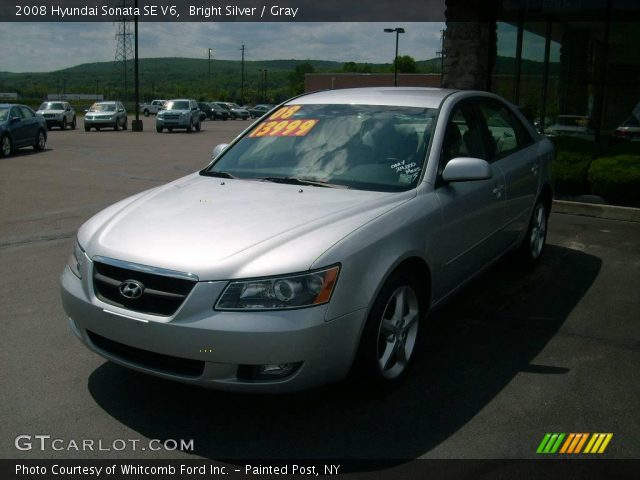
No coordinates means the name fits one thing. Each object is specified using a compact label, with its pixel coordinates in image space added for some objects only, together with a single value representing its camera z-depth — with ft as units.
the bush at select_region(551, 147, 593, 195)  33.50
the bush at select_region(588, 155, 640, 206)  31.53
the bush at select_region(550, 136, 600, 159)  34.76
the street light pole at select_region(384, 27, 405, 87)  214.90
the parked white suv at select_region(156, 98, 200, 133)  116.47
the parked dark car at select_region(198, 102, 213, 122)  203.41
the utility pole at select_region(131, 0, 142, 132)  117.91
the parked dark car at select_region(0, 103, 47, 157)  60.64
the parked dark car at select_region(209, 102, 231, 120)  203.41
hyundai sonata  10.40
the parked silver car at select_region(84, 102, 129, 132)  112.68
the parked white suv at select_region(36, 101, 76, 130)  114.52
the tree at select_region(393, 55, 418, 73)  452.76
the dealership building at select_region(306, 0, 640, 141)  51.62
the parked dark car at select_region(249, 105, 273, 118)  232.24
